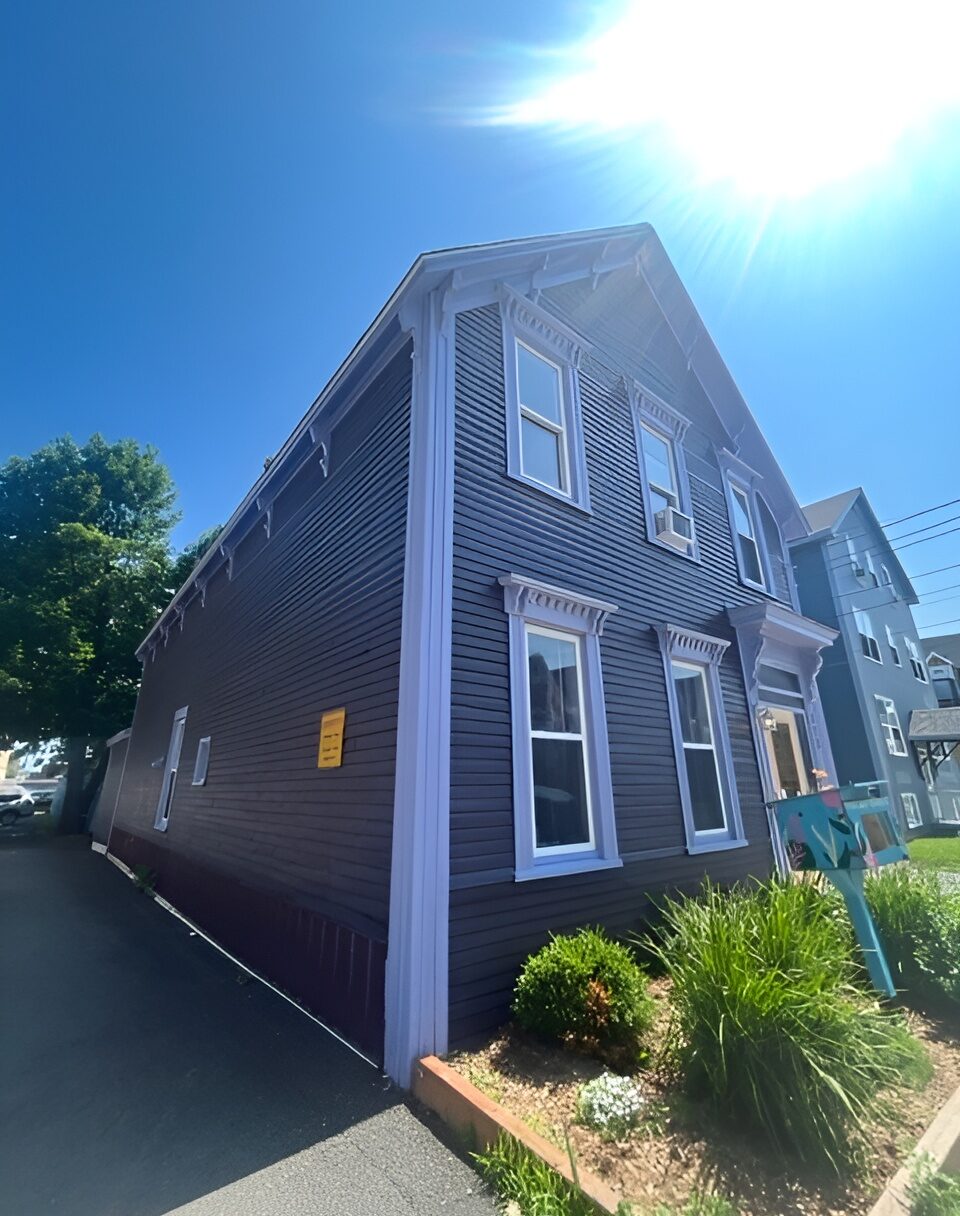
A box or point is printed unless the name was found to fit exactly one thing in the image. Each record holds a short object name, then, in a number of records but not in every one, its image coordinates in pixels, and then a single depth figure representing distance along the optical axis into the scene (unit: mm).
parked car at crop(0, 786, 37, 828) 26484
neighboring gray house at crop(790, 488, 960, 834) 14312
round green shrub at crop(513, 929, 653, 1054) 3387
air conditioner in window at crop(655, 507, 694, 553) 7330
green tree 19984
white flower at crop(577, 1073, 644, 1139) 2658
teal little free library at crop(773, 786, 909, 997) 3809
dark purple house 4020
